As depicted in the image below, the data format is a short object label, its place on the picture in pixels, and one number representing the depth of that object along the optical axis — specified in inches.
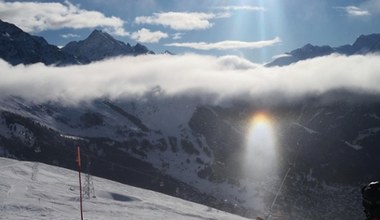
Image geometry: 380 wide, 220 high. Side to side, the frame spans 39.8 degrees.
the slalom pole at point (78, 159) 908.1
